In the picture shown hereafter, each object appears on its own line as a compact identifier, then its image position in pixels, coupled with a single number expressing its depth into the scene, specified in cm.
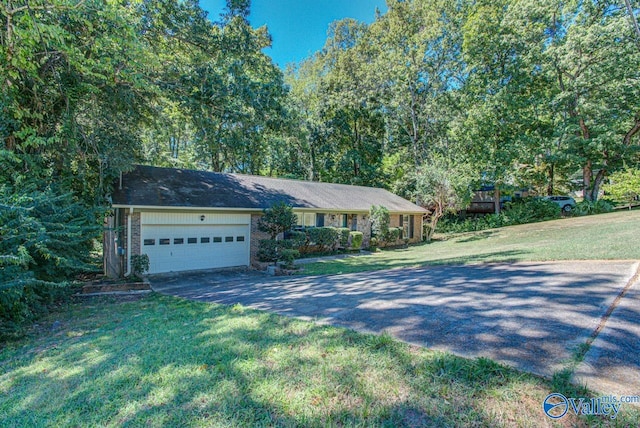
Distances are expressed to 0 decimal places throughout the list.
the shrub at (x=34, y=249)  500
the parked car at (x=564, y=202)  2250
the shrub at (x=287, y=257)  1178
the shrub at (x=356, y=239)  1698
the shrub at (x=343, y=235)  1653
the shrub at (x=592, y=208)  2062
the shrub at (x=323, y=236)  1523
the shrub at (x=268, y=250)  1247
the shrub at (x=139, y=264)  1031
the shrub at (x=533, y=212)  2174
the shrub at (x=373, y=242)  1858
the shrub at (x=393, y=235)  1858
